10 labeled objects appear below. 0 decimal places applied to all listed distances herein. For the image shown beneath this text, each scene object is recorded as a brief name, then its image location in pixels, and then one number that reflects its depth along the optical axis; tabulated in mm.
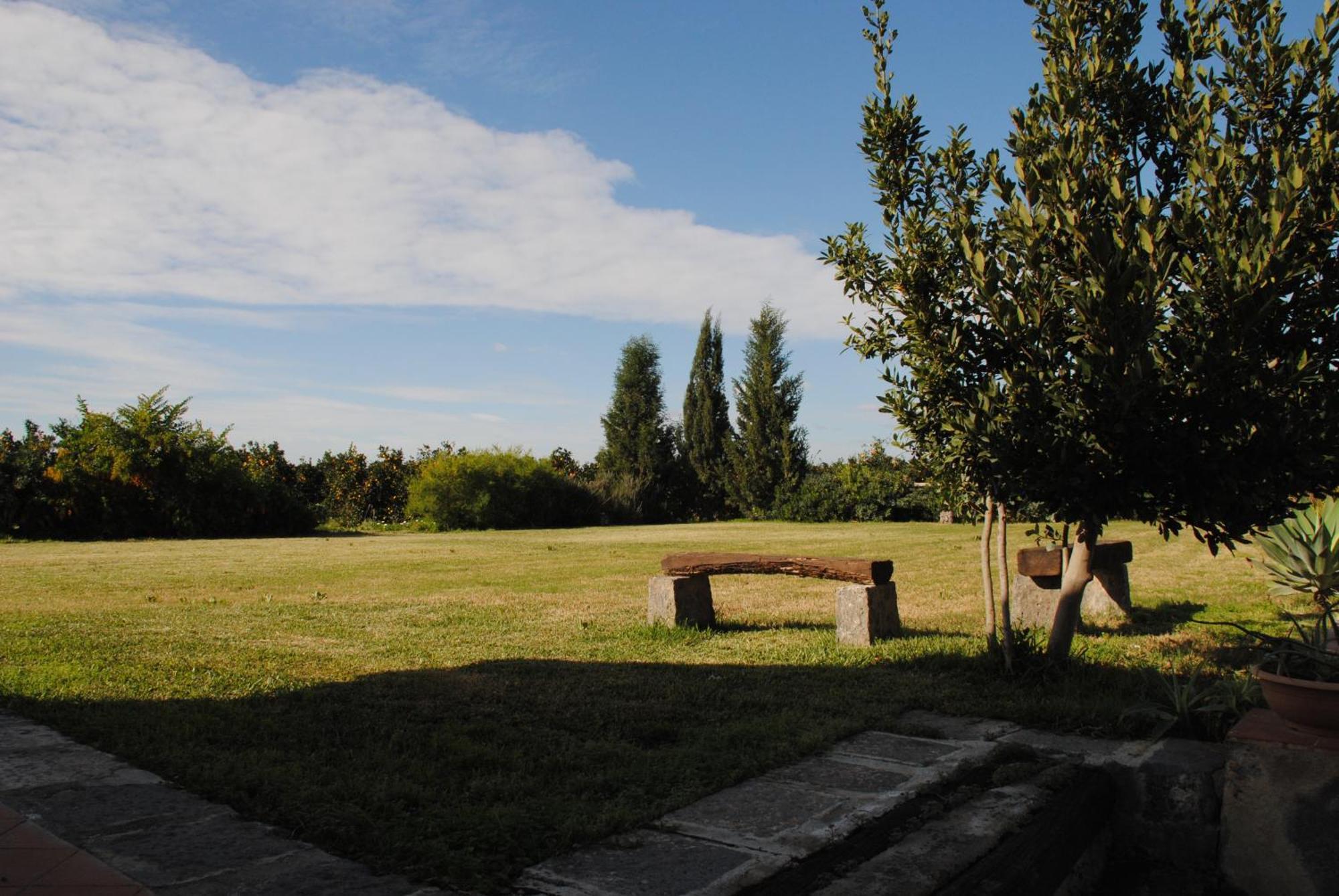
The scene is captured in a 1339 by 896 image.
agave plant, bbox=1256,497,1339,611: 7785
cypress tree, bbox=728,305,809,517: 33281
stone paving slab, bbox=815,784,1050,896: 2828
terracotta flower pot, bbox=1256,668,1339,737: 3408
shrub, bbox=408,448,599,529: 26234
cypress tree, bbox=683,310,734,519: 35562
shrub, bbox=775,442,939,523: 27938
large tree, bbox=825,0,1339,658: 4312
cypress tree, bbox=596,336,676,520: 35031
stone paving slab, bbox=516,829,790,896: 2793
